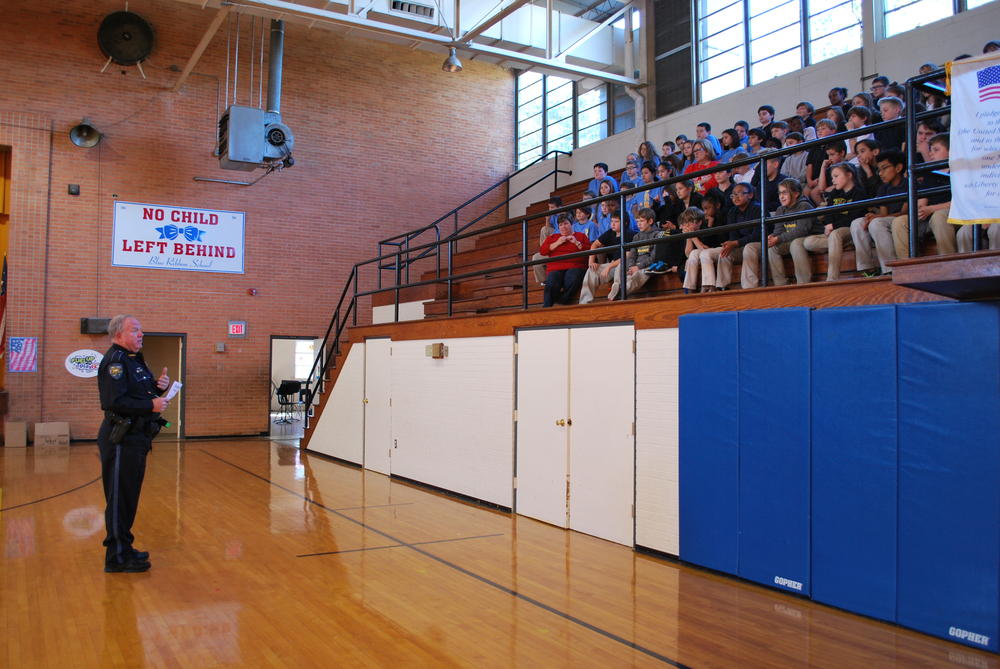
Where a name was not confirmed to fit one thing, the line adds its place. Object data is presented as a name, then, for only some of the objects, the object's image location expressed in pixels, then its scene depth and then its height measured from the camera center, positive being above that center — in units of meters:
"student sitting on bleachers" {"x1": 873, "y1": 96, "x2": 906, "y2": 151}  6.12 +1.91
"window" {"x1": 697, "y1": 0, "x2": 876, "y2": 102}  11.38 +5.18
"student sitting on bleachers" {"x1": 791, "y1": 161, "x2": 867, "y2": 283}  5.45 +0.98
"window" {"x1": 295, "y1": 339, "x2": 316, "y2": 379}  19.42 +0.17
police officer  5.57 -0.48
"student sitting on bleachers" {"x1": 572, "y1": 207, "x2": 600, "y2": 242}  9.27 +1.76
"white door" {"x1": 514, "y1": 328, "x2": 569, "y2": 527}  7.43 -0.54
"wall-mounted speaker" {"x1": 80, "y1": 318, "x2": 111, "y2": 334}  14.03 +0.70
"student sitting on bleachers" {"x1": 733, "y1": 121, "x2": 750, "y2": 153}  9.22 +2.87
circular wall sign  14.00 +0.04
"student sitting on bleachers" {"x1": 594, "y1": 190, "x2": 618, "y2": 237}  8.73 +1.78
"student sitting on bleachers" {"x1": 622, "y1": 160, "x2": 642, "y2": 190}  10.23 +2.61
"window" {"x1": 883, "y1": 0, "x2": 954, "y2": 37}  10.16 +4.75
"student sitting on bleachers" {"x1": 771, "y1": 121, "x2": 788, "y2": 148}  8.27 +2.54
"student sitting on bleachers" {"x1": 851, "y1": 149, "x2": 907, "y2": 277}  5.13 +0.97
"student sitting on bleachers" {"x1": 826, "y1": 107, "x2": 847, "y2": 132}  7.25 +2.41
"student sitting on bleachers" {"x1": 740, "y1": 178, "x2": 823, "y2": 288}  5.84 +1.03
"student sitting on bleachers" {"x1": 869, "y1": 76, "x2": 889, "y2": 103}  7.88 +2.87
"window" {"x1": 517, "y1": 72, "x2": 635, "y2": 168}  15.67 +5.42
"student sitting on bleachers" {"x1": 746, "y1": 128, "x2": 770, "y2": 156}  8.35 +2.49
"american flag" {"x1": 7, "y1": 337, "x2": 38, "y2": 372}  13.61 +0.17
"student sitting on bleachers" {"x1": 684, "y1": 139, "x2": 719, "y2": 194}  8.12 +2.24
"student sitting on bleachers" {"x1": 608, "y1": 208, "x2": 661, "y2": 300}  7.16 +1.06
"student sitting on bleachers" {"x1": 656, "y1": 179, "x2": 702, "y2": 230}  7.44 +1.56
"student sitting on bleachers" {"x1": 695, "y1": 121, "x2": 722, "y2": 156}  9.98 +3.05
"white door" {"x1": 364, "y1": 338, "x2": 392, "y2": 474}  10.87 -0.54
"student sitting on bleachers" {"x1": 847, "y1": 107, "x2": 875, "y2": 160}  6.43 +2.11
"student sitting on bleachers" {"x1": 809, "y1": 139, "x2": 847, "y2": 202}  6.21 +1.65
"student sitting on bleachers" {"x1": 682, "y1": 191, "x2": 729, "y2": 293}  6.32 +1.00
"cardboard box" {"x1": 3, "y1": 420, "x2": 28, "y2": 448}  13.41 -1.20
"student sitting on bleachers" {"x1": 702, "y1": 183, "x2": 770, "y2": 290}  6.16 +1.06
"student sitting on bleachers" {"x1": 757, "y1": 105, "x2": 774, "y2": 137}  9.34 +3.06
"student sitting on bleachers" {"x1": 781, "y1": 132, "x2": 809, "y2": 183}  7.73 +2.14
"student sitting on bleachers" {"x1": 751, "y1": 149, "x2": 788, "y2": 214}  6.91 +1.67
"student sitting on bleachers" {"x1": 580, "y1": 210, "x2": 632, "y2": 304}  7.83 +0.96
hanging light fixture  11.92 +4.61
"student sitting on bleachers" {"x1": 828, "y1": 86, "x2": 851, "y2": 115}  8.28 +2.90
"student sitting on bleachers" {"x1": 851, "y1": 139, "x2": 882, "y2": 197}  5.56 +1.52
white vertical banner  3.80 +1.15
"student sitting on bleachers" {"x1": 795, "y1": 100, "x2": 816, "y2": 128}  8.68 +2.87
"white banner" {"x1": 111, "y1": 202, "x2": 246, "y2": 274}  14.55 +2.41
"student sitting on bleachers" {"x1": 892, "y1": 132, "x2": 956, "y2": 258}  4.48 +0.97
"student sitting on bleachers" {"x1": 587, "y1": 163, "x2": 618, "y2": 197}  10.53 +2.62
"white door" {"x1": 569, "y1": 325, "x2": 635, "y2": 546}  6.64 -0.54
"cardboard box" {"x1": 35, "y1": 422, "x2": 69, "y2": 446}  13.51 -1.20
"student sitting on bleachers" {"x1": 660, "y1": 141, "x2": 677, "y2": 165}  11.05 +3.15
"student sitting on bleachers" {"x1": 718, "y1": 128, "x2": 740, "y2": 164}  8.99 +2.62
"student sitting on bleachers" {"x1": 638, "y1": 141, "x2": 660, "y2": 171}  10.10 +2.82
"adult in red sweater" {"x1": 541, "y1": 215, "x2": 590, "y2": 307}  8.20 +1.06
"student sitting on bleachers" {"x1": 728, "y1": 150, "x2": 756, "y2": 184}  8.42 +2.13
